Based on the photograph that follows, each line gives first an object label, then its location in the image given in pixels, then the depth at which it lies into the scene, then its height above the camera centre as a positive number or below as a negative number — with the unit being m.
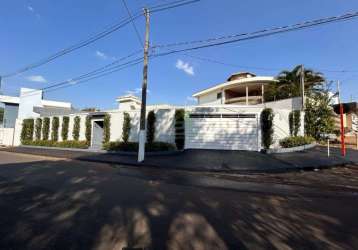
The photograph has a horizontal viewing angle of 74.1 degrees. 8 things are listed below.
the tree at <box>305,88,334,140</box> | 20.11 +1.96
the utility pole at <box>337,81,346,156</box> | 13.48 +1.86
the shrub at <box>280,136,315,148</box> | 17.03 +0.03
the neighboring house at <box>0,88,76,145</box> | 31.86 +3.84
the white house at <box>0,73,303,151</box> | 17.75 +1.14
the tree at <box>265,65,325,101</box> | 26.11 +6.72
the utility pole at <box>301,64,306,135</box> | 19.46 +3.77
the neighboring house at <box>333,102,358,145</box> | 13.87 +2.14
